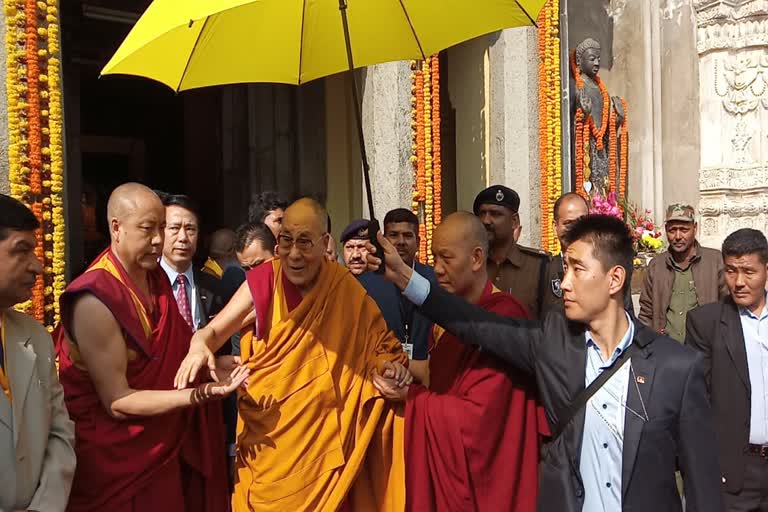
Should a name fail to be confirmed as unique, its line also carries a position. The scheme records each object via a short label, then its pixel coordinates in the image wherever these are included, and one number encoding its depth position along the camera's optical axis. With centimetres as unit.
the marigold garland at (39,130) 511
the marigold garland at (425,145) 722
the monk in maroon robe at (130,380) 281
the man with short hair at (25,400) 238
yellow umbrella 333
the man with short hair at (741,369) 377
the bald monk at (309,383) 294
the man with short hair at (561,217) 429
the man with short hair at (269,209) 533
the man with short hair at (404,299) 384
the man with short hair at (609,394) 241
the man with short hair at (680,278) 584
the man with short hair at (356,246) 446
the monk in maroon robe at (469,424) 285
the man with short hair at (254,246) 457
